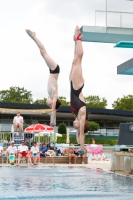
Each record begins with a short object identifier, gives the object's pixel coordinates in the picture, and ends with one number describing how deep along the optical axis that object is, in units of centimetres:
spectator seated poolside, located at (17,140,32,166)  1997
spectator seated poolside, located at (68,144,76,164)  2141
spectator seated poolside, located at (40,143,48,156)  2166
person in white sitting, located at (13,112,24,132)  1912
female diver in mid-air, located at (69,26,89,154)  784
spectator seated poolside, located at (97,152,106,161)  2634
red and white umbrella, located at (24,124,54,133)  2034
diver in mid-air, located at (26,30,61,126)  818
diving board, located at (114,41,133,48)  900
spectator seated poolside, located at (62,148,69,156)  2310
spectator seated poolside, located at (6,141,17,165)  2003
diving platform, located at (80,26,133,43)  1420
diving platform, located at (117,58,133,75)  1622
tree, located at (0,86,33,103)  7712
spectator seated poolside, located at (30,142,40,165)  2014
